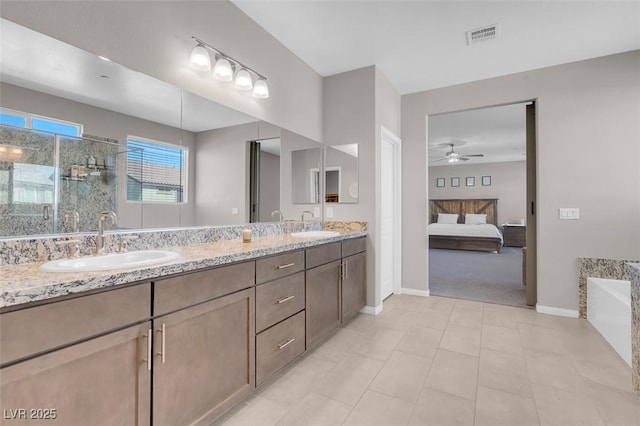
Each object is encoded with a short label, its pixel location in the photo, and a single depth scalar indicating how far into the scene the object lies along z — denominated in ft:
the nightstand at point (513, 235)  28.35
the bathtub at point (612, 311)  7.36
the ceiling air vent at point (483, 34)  8.45
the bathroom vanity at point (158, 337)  2.91
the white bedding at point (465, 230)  25.27
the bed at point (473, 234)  25.03
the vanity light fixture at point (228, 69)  6.40
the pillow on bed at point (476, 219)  30.58
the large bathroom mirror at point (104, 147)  4.20
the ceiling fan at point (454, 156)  23.95
